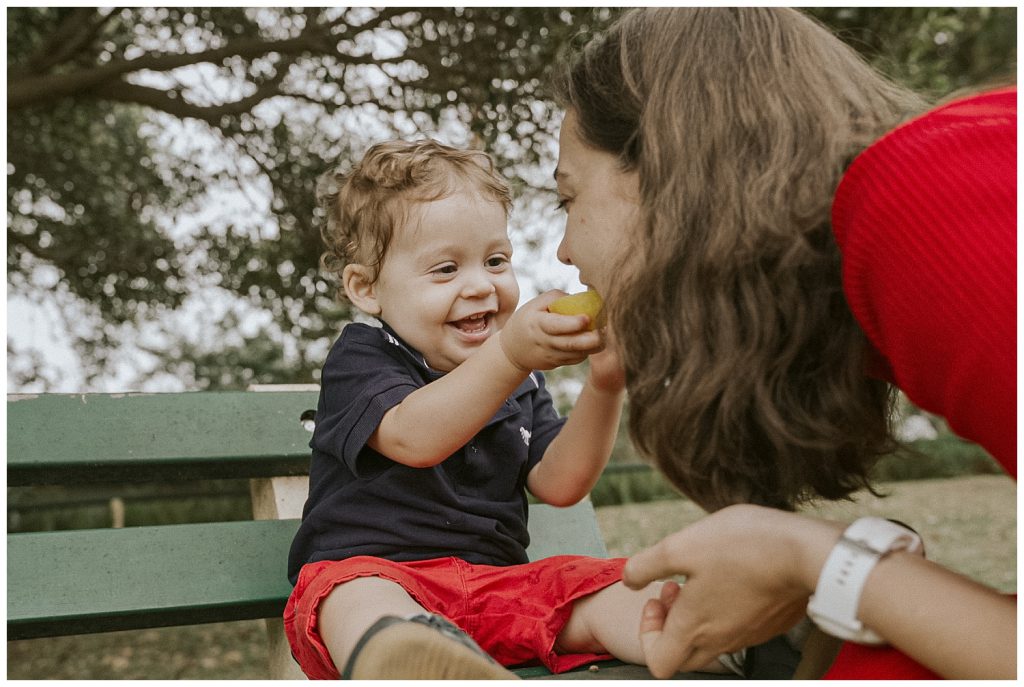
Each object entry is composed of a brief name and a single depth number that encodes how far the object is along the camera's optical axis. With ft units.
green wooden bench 6.51
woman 3.73
